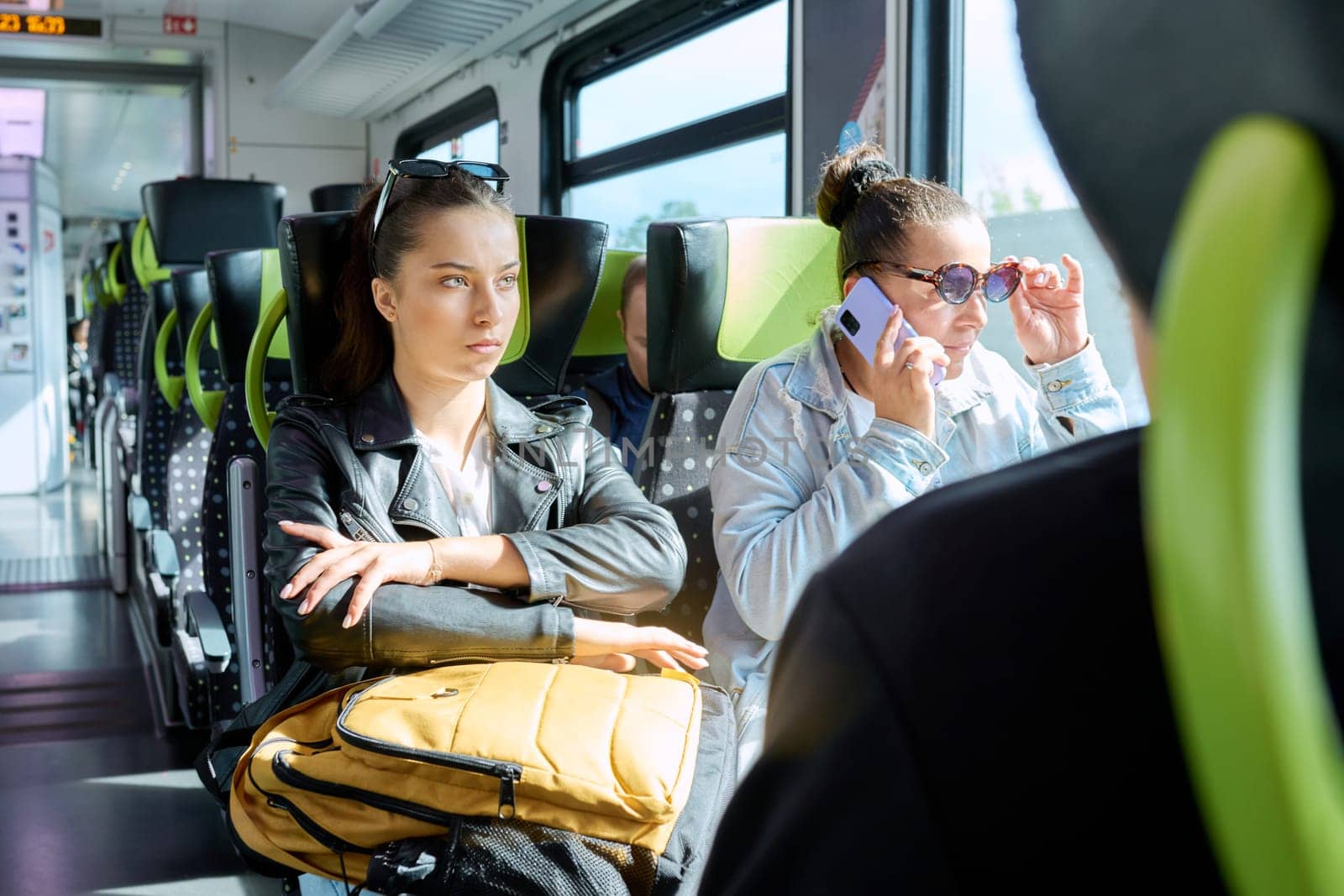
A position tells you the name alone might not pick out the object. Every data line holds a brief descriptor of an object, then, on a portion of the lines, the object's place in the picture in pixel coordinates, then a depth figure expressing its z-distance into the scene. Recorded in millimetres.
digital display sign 7934
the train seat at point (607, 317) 2877
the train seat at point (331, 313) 1978
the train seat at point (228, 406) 2586
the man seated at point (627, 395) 3236
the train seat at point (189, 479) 3525
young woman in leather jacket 1651
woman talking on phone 1586
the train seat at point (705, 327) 2084
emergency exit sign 8758
